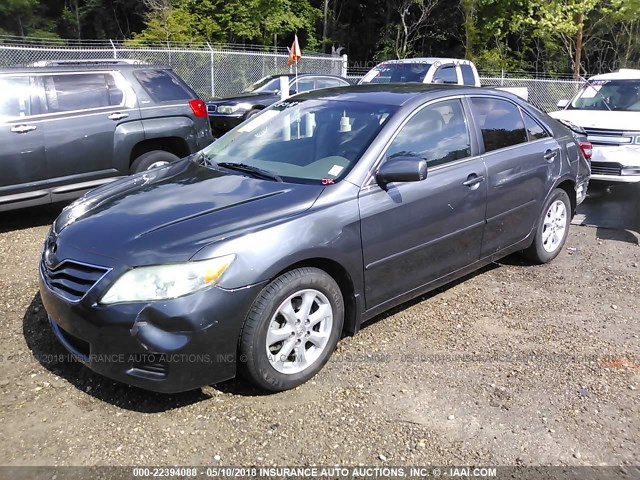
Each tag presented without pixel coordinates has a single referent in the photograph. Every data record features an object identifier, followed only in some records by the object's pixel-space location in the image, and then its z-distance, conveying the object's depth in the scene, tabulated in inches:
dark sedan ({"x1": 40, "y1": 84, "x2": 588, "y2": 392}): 113.3
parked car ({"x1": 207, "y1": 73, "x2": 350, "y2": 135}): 473.7
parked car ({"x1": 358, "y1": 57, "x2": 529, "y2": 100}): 434.9
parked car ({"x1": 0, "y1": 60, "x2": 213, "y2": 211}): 239.8
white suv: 305.3
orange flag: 407.8
